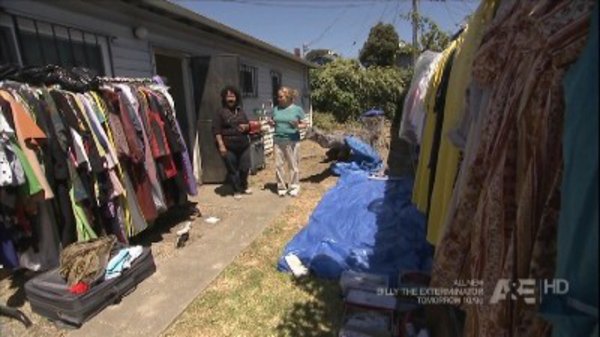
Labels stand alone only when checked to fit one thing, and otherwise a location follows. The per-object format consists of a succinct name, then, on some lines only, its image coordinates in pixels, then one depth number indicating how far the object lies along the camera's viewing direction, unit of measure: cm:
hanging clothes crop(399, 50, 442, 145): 375
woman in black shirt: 636
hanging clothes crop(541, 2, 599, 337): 75
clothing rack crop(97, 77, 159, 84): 418
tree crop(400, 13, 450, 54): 1453
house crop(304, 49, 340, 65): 3228
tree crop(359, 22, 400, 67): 3012
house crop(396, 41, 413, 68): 2660
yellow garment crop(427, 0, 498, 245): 178
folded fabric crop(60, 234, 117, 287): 331
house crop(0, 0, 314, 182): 408
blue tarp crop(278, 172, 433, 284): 393
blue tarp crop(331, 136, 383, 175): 811
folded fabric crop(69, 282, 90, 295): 322
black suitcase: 318
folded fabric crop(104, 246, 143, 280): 353
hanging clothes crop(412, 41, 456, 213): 274
